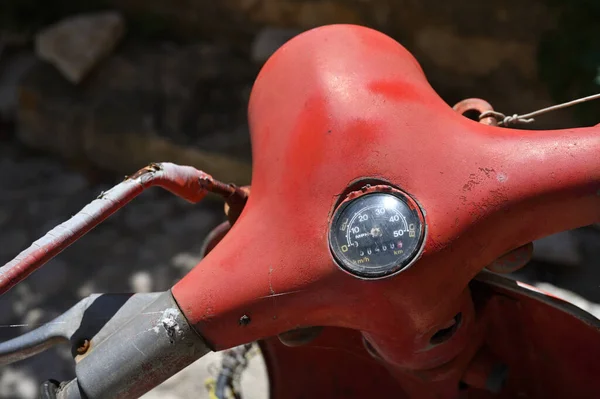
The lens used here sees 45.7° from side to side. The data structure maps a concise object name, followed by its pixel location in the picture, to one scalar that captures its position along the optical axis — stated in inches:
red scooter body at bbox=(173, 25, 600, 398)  37.5
